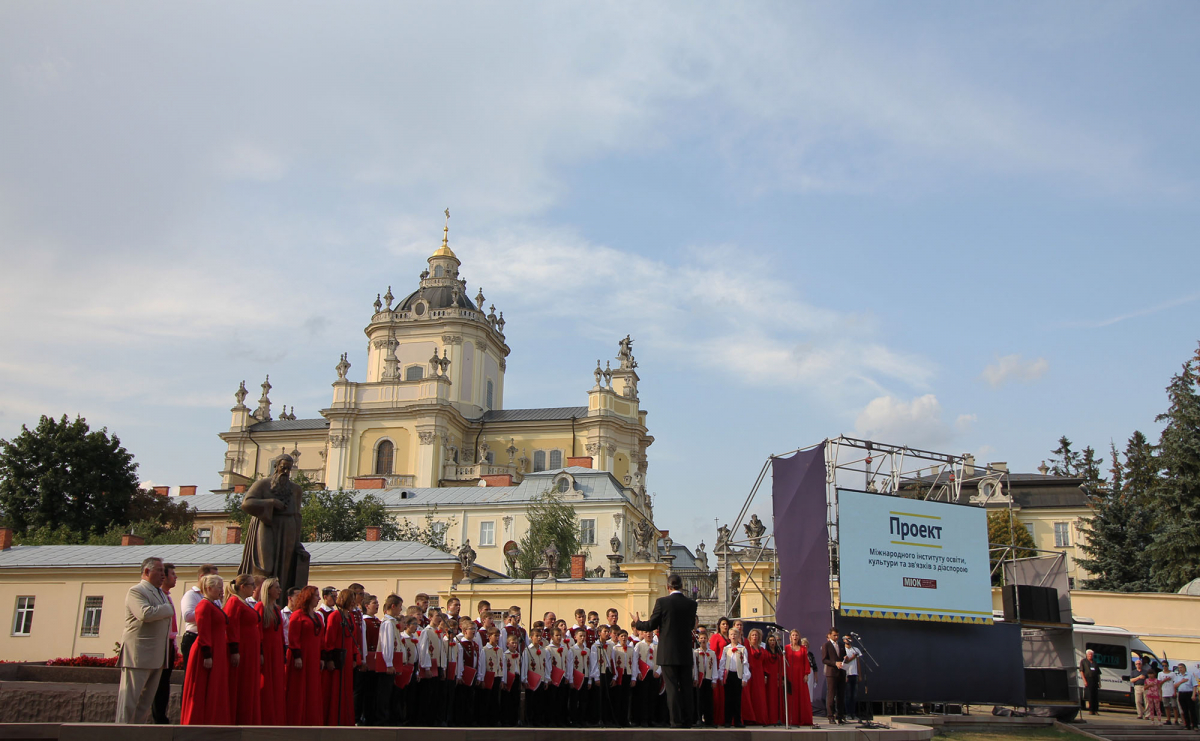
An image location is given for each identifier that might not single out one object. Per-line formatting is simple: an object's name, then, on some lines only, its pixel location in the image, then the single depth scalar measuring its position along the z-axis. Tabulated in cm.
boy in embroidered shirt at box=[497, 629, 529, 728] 1313
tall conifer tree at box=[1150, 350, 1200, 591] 3441
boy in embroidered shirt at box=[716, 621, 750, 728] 1463
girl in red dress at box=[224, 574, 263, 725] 890
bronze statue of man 1082
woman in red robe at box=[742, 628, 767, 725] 1485
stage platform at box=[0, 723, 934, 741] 706
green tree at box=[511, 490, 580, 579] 4456
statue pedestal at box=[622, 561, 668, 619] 3181
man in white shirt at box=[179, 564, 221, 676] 888
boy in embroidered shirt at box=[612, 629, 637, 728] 1426
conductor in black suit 1116
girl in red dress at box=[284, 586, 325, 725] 960
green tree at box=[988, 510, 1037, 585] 4727
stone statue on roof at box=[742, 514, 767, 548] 2709
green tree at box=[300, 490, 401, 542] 4769
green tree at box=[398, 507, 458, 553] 4890
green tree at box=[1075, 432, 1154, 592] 4003
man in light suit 861
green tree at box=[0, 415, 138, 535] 4991
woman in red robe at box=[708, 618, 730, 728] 1470
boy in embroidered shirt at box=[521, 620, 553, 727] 1337
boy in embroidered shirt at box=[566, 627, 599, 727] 1391
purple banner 1830
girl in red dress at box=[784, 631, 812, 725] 1555
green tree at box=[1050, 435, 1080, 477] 6866
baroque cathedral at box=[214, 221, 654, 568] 6700
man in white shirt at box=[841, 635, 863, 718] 1656
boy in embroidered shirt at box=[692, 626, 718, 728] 1428
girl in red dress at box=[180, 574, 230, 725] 854
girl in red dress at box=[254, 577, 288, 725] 915
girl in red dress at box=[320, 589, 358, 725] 1005
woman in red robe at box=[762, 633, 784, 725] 1517
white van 2598
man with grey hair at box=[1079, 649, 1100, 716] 2228
